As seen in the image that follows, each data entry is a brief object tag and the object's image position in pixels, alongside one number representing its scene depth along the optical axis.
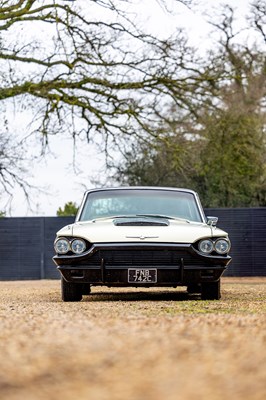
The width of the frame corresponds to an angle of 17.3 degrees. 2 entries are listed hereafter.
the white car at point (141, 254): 10.84
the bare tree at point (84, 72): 24.17
